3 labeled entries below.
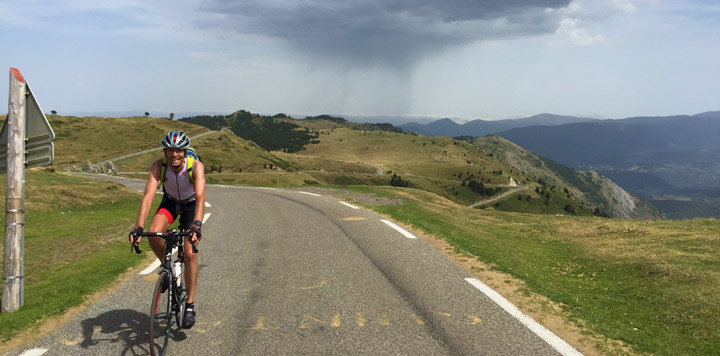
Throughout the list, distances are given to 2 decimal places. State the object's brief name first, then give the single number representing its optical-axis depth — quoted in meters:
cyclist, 5.77
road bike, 5.32
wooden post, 6.82
